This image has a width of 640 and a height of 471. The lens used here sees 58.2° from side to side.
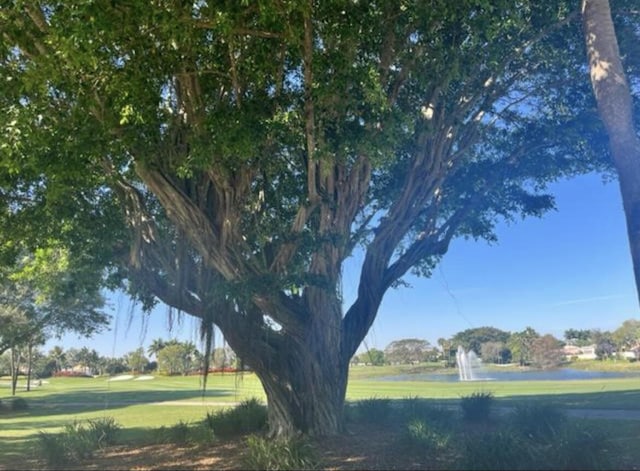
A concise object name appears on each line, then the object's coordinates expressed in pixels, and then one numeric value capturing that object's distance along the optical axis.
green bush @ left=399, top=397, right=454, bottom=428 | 11.21
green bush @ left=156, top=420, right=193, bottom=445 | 11.41
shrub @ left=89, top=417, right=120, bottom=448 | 11.37
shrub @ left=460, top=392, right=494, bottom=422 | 12.12
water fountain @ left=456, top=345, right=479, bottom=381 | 30.34
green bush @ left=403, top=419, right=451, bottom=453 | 8.64
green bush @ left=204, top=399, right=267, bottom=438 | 11.73
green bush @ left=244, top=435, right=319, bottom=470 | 7.46
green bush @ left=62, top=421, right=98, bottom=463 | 10.27
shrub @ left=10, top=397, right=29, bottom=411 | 27.06
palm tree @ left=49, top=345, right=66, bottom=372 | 71.19
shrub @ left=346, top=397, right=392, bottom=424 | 12.45
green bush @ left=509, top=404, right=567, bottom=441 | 8.65
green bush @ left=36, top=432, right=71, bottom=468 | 9.88
